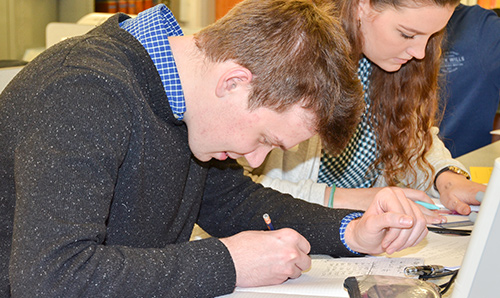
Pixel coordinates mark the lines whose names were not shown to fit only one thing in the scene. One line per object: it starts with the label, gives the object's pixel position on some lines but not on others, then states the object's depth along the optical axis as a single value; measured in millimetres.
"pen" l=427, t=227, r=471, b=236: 1303
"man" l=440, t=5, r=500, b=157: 2578
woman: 1498
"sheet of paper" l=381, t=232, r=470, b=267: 1122
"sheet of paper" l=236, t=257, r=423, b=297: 960
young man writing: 781
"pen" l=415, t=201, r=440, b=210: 1483
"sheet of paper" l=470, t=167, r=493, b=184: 1790
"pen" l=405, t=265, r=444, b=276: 1031
